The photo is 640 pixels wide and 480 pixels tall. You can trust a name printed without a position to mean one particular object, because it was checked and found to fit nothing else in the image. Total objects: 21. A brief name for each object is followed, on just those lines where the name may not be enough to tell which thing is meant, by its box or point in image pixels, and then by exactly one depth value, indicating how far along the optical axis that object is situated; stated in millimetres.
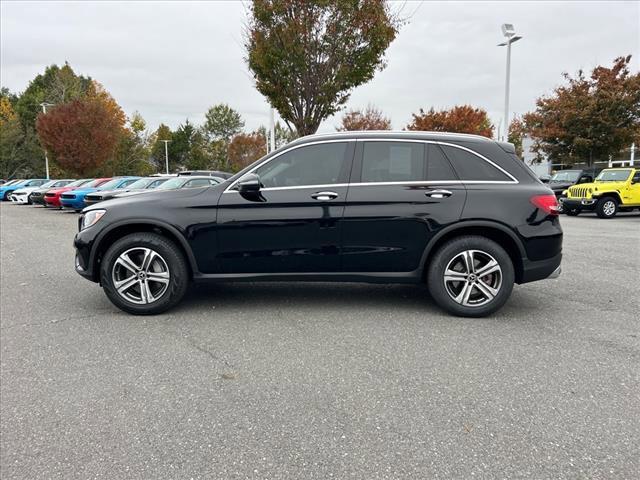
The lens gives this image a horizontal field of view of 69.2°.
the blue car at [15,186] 33281
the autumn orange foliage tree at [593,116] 24734
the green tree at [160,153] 79250
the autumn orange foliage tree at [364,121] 39469
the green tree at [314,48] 14391
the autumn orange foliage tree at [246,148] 65625
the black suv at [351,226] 4543
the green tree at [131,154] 49656
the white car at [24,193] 29316
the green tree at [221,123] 83500
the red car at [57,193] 21320
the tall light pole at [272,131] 18759
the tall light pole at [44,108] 41328
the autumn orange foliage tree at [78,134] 34094
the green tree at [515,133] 54806
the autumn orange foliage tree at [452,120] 37531
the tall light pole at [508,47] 21266
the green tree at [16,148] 51281
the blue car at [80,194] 18759
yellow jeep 16219
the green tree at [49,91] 49781
